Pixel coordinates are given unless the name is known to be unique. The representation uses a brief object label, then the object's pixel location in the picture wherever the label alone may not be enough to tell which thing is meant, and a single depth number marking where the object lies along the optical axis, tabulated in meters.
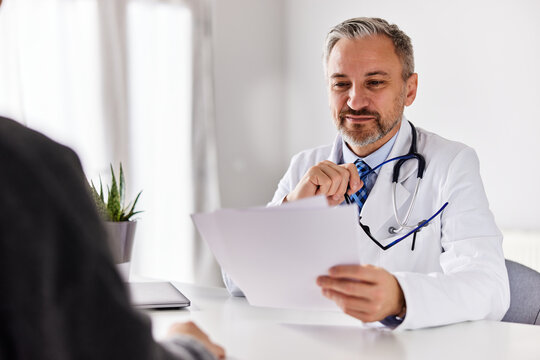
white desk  0.96
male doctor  1.13
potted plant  1.51
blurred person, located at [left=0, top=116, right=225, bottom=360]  0.42
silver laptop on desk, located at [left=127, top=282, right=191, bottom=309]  1.31
